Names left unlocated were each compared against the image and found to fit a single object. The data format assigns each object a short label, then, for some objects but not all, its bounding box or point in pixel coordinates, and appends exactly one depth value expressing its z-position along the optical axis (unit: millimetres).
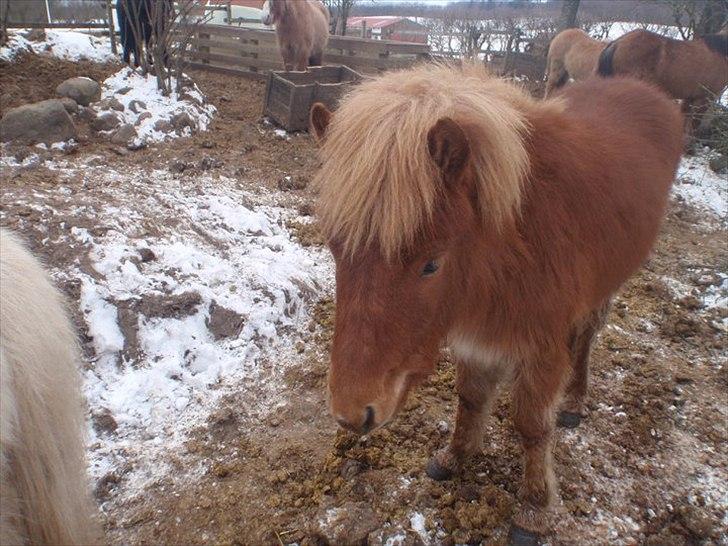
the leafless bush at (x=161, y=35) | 6598
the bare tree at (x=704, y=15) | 9336
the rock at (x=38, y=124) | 4879
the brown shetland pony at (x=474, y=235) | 1493
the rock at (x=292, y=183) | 5328
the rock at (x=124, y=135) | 5484
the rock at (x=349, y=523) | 2207
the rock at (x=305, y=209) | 4875
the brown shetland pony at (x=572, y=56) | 9938
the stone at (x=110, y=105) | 5887
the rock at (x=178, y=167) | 5074
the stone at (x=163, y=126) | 5973
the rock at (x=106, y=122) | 5578
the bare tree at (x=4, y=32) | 6916
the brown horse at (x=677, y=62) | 7902
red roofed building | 20817
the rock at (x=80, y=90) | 5875
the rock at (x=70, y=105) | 5562
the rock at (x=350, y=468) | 2506
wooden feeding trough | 6840
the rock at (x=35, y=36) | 7761
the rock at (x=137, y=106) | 6086
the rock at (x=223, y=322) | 3322
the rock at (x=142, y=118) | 5918
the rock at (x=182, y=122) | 6173
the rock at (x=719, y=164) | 7337
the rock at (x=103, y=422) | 2645
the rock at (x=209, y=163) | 5293
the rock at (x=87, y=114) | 5637
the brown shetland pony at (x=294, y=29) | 8516
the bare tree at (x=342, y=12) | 15477
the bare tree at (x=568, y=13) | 13297
